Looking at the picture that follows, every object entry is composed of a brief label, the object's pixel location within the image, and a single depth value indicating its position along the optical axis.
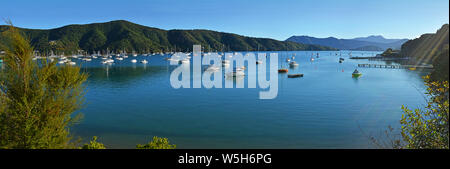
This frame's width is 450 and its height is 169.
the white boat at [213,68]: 98.81
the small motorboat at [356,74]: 81.83
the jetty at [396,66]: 102.83
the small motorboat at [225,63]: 122.51
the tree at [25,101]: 10.09
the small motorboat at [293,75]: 84.19
